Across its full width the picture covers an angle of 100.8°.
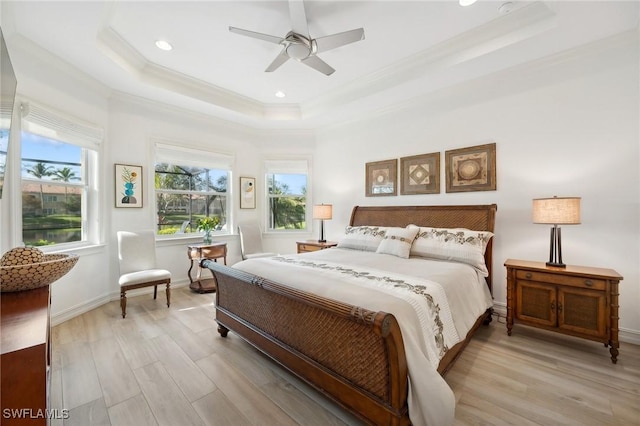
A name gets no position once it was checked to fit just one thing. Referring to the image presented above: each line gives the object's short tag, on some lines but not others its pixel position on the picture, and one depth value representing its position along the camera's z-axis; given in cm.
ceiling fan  215
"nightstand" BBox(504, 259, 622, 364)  219
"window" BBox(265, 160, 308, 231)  542
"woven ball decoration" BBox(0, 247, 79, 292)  124
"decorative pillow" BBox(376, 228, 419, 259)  302
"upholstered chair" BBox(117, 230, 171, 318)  315
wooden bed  138
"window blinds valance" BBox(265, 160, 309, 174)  531
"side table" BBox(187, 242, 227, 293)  403
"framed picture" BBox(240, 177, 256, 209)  504
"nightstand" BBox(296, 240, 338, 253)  435
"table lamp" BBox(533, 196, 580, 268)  238
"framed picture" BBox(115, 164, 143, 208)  368
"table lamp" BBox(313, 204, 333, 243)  456
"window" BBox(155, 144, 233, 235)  423
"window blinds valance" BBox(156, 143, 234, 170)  414
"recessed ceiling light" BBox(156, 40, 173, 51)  279
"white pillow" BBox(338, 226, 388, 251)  348
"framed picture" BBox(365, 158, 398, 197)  412
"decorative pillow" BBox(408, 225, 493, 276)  270
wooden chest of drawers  73
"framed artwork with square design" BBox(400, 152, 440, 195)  368
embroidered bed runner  161
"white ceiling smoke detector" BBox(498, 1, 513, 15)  229
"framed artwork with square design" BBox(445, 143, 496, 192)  321
